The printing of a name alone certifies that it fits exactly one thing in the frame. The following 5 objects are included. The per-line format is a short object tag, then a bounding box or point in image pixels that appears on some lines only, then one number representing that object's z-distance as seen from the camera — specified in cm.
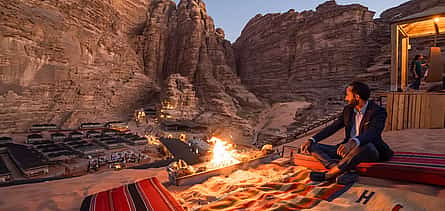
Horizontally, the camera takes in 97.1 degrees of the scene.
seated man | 249
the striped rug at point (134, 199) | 258
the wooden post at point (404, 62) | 708
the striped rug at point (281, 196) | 209
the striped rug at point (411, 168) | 210
